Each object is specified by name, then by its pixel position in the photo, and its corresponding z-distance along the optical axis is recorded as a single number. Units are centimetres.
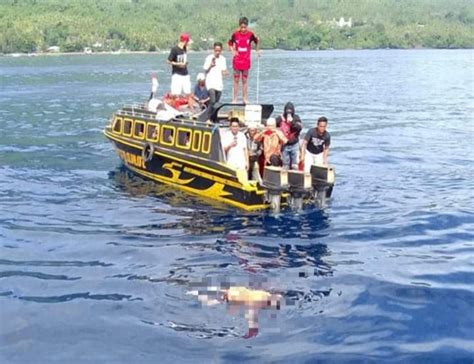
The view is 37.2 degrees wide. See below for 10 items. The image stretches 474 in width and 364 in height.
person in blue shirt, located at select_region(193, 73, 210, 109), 2183
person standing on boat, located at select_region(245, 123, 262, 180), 1841
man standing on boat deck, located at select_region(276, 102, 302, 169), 1839
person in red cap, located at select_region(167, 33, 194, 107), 2189
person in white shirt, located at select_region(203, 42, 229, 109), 2089
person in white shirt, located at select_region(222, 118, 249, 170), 1795
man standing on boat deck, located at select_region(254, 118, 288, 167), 1809
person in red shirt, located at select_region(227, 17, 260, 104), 2127
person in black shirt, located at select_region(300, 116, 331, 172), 1802
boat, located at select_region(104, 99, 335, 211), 1716
